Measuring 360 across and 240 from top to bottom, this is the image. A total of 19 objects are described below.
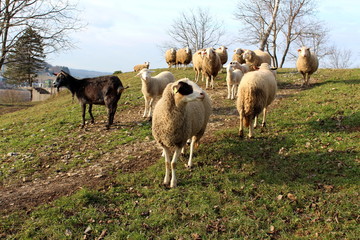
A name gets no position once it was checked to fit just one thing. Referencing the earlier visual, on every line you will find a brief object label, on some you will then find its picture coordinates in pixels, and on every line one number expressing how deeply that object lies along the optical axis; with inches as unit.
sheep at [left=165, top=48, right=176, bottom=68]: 1120.6
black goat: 387.9
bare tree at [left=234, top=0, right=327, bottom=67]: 1226.3
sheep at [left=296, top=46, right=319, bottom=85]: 541.0
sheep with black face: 204.7
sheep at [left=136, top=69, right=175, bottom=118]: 410.6
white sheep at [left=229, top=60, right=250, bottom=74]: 519.8
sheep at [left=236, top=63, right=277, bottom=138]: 299.9
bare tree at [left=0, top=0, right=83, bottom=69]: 665.6
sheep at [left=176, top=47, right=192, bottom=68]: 989.2
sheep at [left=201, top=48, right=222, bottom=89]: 559.5
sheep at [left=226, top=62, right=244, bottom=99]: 489.4
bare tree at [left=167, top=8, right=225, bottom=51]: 1686.8
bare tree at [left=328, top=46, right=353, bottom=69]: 2223.4
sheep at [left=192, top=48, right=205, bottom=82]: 643.5
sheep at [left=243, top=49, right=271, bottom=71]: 625.0
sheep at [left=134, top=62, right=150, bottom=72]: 1287.2
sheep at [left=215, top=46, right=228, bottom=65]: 780.6
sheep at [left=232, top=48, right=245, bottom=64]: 704.4
